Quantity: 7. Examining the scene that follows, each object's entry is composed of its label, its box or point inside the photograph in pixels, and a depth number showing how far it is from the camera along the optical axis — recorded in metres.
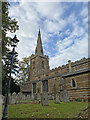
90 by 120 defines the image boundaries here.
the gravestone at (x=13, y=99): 13.39
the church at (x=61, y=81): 16.19
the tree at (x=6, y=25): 8.95
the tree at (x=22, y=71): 32.29
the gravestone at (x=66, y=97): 13.50
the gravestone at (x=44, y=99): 10.41
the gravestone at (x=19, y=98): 15.56
